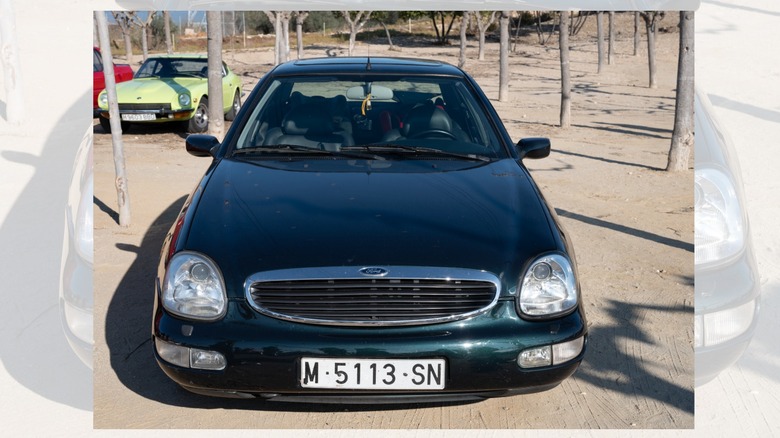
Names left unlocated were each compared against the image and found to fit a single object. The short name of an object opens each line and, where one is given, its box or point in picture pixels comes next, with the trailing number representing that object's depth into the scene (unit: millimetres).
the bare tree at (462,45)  23006
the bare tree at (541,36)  36044
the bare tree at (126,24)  24872
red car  13281
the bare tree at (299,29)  21356
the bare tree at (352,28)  21614
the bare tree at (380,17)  31091
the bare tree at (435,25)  32156
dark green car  3268
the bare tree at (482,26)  26391
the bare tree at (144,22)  23422
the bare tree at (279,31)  22125
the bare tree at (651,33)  19812
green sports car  12594
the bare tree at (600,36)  25650
